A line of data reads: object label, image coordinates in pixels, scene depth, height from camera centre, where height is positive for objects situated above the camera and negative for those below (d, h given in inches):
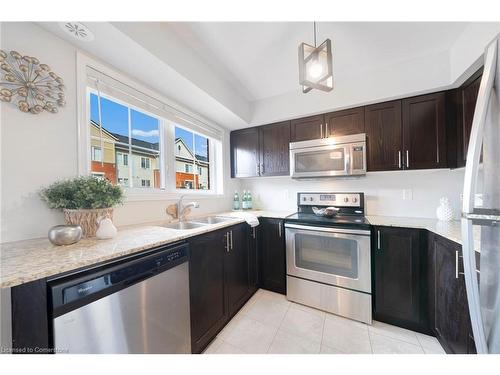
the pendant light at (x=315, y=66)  42.6 +27.9
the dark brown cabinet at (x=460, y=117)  58.3 +22.8
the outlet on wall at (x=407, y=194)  82.4 -4.5
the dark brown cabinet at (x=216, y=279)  53.2 -31.1
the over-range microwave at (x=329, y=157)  78.7 +13.1
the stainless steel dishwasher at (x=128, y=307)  29.3 -22.5
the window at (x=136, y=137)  54.7 +19.6
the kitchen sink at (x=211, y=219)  81.5 -14.0
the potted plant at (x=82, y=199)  42.0 -1.9
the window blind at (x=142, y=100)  54.1 +31.7
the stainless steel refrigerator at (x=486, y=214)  22.6 -4.0
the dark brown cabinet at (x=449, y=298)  44.6 -30.9
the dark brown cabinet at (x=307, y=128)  89.0 +28.6
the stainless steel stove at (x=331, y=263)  67.9 -31.0
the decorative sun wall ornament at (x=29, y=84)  38.4 +24.0
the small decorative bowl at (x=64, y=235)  37.0 -8.8
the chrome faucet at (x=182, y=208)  76.0 -8.2
